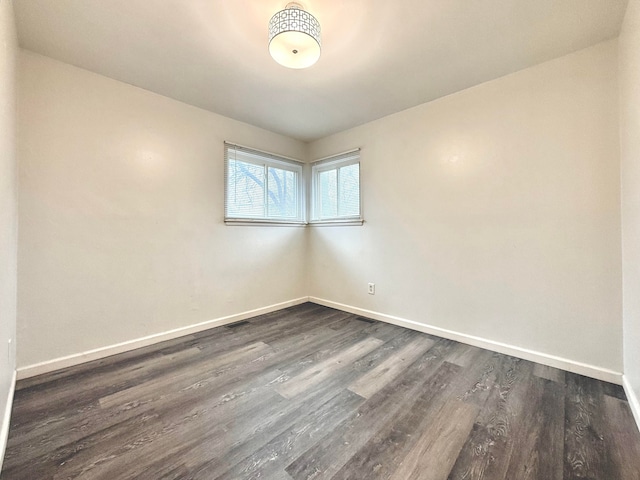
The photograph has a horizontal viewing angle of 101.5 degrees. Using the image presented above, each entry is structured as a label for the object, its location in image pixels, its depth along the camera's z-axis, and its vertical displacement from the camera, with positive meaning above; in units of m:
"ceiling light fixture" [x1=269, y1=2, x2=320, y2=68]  1.47 +1.21
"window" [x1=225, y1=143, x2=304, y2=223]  3.06 +0.71
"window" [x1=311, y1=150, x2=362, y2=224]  3.33 +0.73
